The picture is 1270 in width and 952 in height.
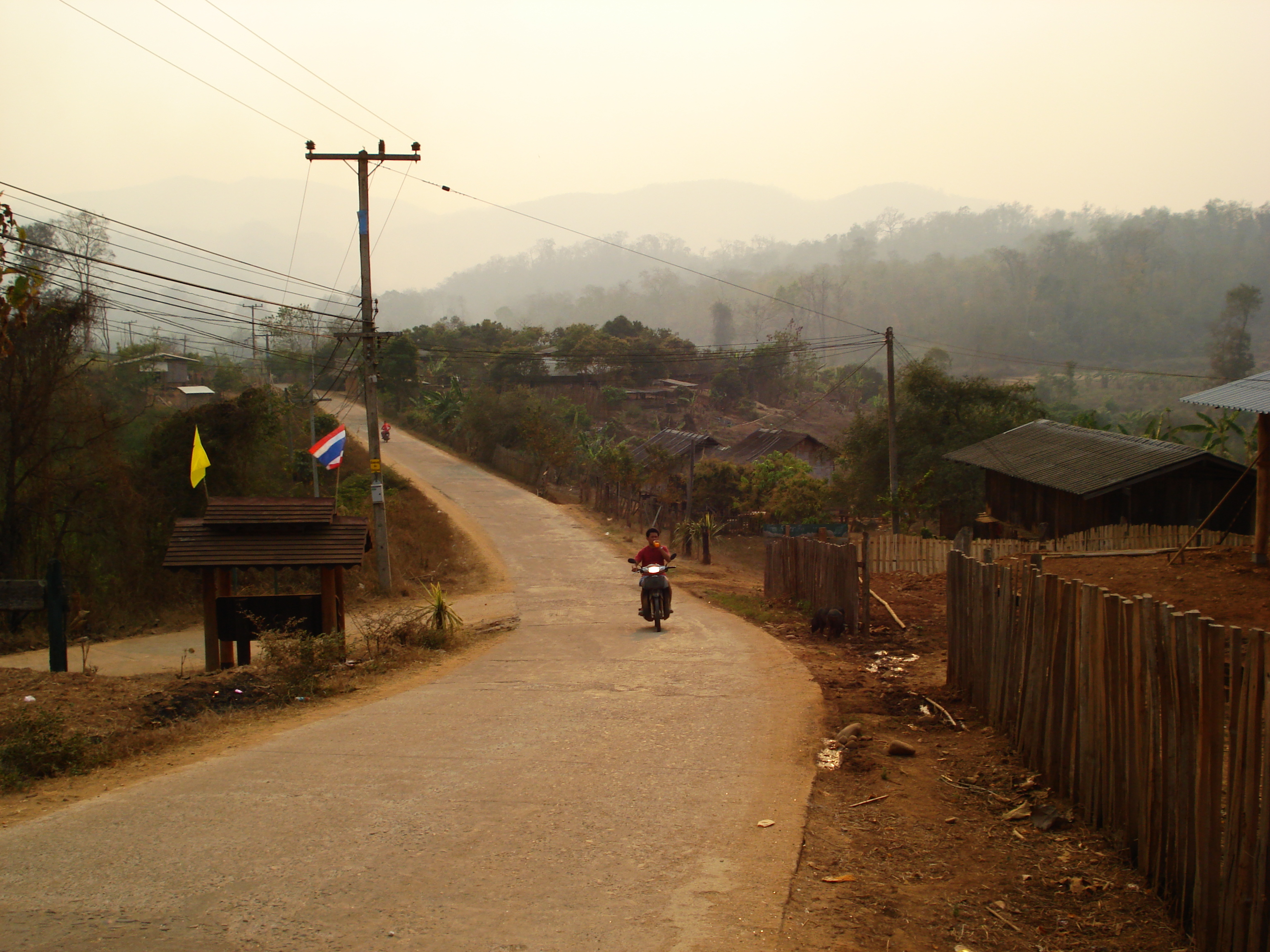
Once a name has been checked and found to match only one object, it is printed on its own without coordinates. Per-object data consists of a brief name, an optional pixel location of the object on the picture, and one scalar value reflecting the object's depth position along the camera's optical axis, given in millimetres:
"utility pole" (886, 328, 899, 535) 28812
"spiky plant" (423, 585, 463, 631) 13383
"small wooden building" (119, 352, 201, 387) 55406
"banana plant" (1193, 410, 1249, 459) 27547
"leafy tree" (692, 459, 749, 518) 37406
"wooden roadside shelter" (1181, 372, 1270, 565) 12562
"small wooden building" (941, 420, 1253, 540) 21688
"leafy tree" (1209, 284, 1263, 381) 66250
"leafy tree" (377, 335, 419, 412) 59781
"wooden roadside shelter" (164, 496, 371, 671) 11805
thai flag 19641
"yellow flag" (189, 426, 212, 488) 16797
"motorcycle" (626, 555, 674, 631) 14047
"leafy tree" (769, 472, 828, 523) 31484
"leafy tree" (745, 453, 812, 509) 35438
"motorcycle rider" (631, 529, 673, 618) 14008
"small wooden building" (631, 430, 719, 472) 41844
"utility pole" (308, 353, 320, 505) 31573
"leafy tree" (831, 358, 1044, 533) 32094
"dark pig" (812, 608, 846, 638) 13141
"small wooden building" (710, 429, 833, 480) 45719
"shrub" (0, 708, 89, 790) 6836
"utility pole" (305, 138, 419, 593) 20469
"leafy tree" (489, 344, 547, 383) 62562
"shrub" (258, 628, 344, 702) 9781
